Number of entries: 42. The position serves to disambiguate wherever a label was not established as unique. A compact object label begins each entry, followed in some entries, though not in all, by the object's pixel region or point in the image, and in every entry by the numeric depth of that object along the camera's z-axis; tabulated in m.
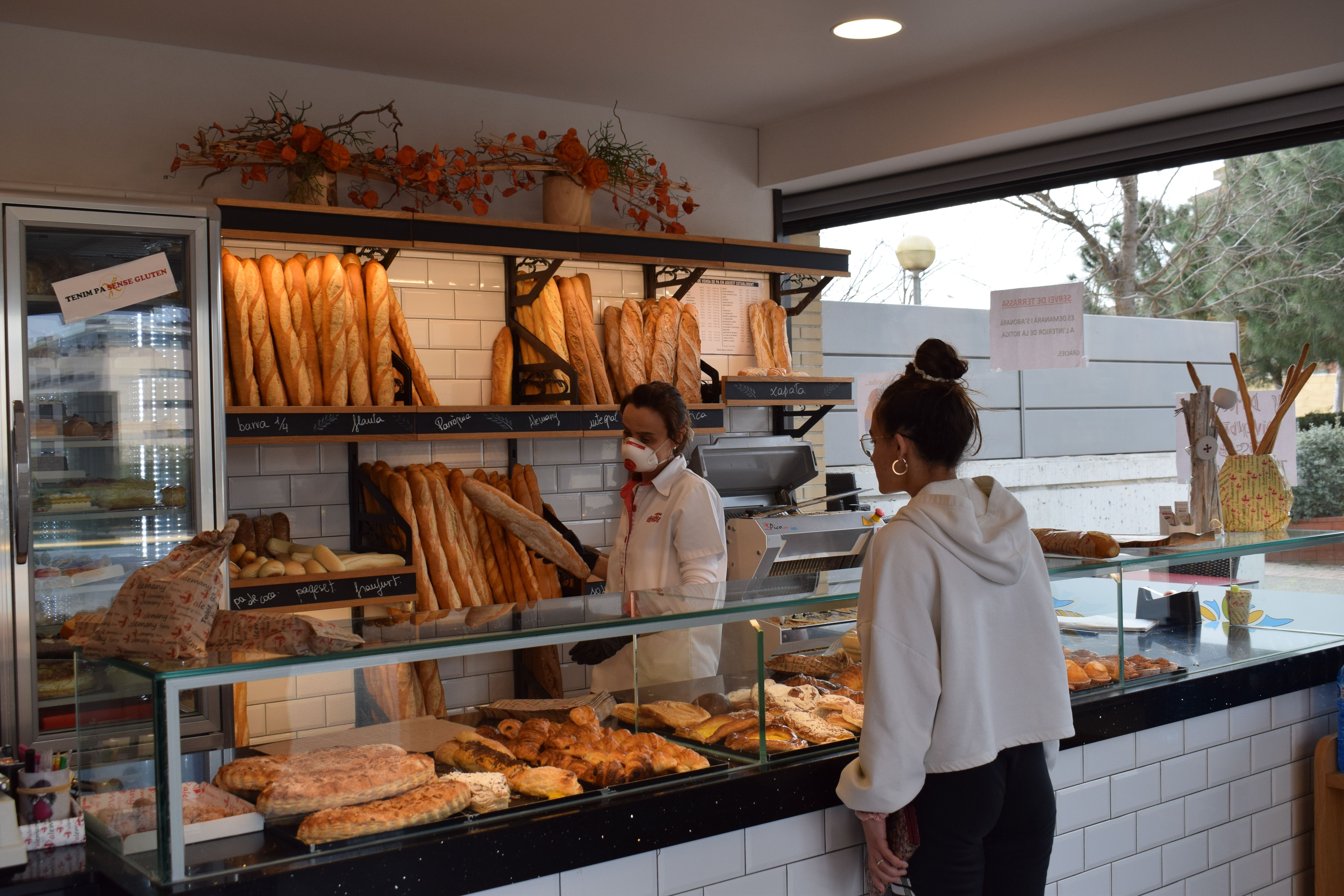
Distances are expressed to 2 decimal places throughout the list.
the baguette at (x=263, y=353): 3.46
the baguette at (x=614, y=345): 4.29
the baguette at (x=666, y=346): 4.33
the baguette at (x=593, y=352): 4.15
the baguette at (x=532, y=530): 3.66
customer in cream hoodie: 1.67
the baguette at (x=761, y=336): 4.77
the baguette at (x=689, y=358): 4.38
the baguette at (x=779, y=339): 4.80
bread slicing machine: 4.12
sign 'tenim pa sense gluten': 3.06
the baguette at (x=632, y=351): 4.26
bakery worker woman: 2.96
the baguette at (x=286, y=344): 3.50
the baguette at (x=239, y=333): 3.40
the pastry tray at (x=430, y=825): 1.51
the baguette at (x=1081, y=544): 2.40
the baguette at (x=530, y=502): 3.93
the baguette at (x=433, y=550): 3.68
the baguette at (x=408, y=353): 3.74
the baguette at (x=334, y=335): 3.54
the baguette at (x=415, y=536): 3.64
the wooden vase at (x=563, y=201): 4.15
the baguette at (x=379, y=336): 3.64
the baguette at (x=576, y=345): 4.09
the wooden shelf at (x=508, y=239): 3.45
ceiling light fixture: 3.59
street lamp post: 5.20
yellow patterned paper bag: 2.95
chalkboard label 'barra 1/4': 3.36
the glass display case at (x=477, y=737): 1.47
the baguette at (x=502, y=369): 4.07
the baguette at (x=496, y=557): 3.87
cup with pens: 1.63
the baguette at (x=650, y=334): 4.32
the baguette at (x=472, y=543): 3.81
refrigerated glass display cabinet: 2.96
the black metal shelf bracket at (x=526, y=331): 3.96
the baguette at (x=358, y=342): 3.59
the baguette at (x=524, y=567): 3.88
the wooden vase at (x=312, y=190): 3.61
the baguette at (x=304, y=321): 3.56
